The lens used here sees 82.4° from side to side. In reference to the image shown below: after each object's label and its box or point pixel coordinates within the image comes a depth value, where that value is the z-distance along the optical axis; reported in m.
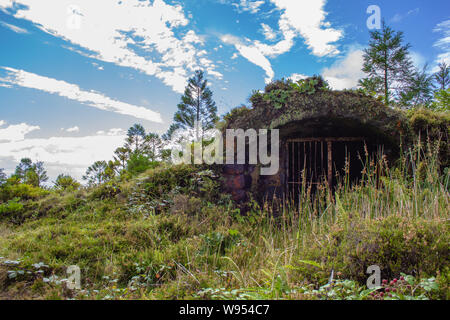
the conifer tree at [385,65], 11.20
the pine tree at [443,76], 11.97
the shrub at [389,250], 2.21
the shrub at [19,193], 6.71
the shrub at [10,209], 5.76
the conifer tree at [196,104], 19.45
